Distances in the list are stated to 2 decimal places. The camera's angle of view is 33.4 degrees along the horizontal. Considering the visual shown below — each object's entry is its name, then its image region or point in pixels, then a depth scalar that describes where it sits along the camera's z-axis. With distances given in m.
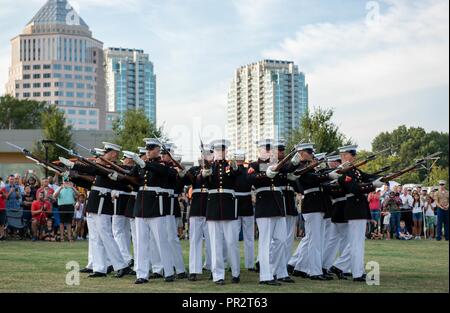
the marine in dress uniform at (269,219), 11.66
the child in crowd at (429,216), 26.78
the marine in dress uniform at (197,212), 12.57
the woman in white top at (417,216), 26.27
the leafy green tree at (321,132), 38.50
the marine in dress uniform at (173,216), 12.41
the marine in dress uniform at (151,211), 11.88
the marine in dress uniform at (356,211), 12.02
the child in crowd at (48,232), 22.38
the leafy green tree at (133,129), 44.72
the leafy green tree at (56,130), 53.12
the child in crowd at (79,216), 23.28
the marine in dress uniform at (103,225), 12.85
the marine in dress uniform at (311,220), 12.48
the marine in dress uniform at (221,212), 11.81
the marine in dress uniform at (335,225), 12.77
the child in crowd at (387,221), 25.63
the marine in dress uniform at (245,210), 13.40
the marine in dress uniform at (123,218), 13.38
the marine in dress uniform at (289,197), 12.09
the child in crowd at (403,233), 25.70
